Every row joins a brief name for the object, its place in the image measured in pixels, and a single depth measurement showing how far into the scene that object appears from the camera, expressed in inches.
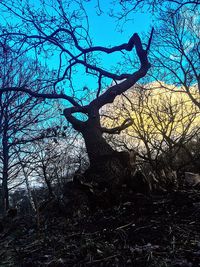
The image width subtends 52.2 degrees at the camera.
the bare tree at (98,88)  154.1
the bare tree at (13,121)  456.4
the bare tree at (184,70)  508.8
